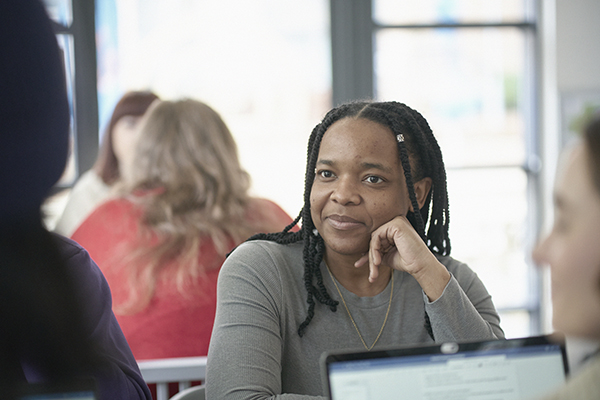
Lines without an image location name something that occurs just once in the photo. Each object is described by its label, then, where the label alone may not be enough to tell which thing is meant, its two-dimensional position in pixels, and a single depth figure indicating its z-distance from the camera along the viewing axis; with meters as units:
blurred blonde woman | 2.37
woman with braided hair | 2.08
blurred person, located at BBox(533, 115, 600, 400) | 1.71
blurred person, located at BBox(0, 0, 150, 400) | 1.39
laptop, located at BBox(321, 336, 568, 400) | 1.83
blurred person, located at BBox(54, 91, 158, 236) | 3.06
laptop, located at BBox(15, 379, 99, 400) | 1.48
